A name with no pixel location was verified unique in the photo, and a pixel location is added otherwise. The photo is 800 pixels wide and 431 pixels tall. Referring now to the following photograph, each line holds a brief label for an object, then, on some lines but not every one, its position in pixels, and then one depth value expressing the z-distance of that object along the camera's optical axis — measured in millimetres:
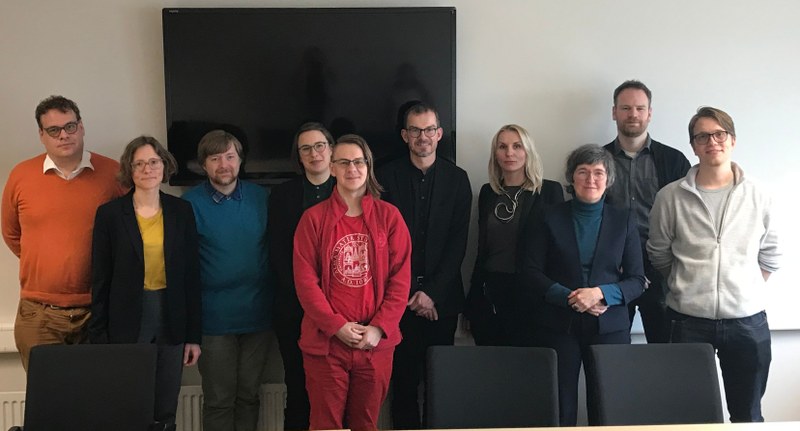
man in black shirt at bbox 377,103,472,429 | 2904
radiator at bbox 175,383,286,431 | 3199
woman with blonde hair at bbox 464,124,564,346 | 2889
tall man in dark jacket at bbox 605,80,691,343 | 3010
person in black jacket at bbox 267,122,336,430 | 2744
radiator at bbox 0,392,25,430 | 3125
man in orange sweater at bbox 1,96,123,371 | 2713
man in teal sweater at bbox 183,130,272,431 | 2752
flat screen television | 3098
